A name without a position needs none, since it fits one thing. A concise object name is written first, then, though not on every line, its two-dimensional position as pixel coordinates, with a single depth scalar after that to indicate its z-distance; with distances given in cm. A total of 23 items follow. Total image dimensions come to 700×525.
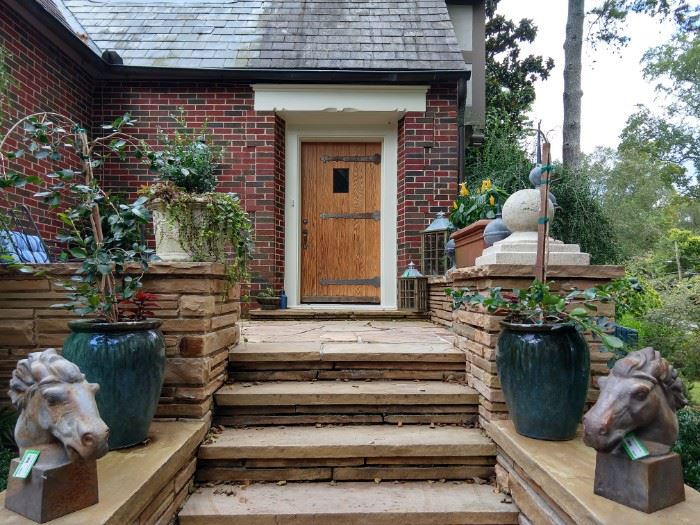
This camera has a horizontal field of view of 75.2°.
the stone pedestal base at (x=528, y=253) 214
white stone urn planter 234
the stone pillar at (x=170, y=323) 212
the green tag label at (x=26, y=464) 126
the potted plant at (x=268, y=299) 485
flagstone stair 183
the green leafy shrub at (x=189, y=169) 235
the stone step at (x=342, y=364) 257
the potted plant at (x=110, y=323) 172
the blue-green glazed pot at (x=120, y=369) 171
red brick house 488
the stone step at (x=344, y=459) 204
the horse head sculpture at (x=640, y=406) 130
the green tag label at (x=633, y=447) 130
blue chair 255
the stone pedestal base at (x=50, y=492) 124
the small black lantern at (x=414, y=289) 477
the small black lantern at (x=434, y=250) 476
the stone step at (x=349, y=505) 179
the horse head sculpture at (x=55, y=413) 127
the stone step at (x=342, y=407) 231
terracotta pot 328
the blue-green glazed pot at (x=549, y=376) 178
